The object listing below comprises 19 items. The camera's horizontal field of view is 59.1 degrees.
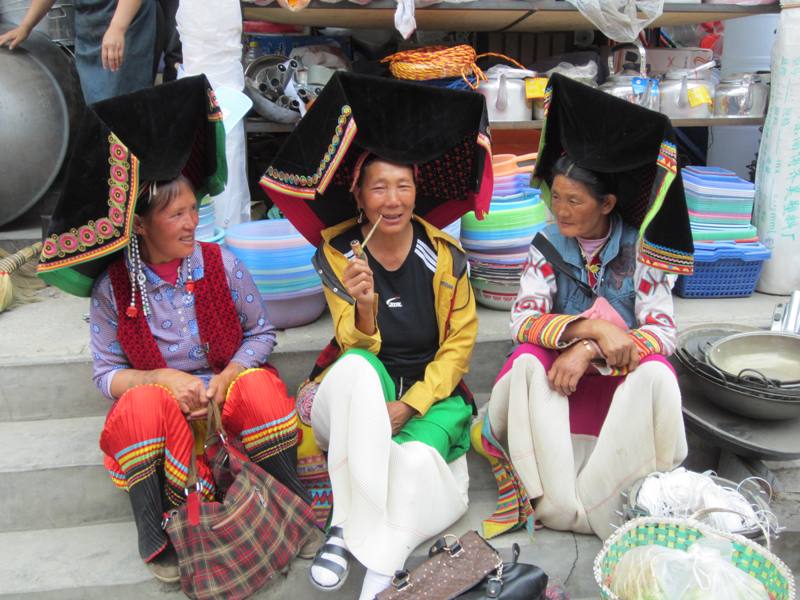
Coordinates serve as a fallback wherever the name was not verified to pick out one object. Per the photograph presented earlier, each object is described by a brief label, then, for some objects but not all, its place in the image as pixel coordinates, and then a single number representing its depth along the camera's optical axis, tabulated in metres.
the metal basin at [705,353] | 2.46
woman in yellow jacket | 2.18
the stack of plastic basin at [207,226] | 3.25
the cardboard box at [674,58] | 4.71
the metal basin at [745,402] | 2.47
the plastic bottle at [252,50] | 4.30
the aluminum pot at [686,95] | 4.11
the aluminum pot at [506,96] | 3.96
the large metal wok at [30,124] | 4.01
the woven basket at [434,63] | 3.73
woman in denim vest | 2.25
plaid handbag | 2.13
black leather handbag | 1.91
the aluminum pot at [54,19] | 4.61
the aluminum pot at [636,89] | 4.04
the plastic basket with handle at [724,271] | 3.66
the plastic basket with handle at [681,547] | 1.80
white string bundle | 2.09
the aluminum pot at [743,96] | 4.09
